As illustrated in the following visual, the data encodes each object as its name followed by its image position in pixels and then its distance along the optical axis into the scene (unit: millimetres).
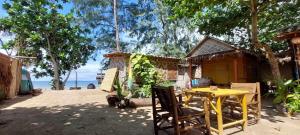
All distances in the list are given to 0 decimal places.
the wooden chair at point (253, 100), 3909
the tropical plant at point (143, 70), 8173
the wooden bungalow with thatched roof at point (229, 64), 9269
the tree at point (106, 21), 16282
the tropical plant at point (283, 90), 4927
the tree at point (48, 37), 12795
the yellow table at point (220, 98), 3229
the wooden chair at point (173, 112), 2824
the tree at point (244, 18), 5847
